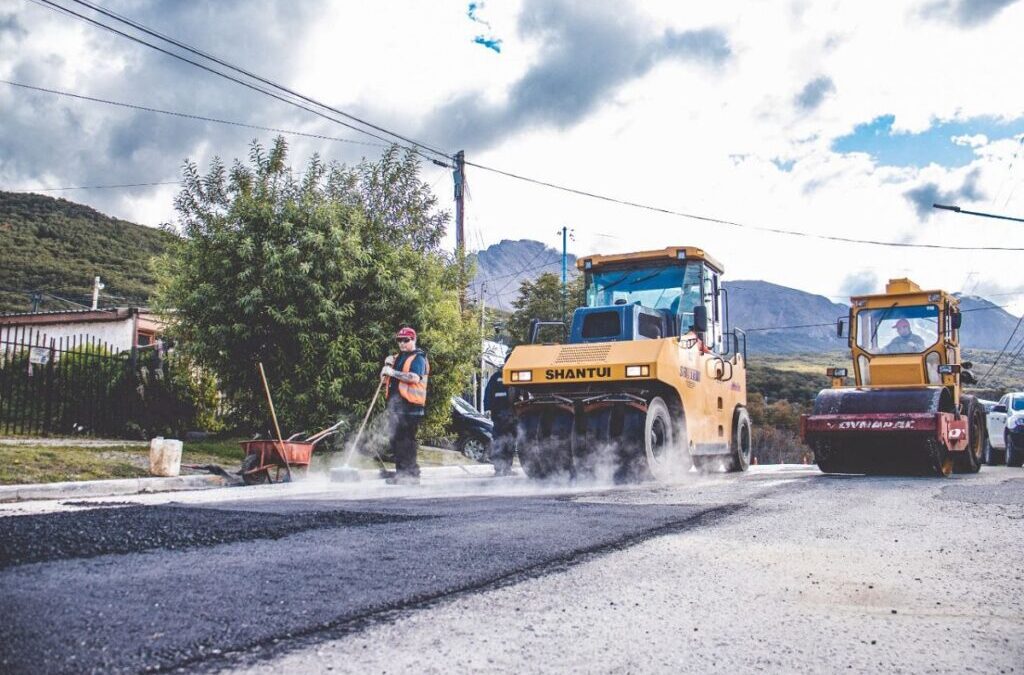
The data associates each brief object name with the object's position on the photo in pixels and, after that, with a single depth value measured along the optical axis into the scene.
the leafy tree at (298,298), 12.92
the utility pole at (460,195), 21.64
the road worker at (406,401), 10.31
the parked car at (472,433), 18.28
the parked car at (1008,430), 17.19
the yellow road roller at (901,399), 11.58
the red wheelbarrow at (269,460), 10.37
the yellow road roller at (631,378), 9.75
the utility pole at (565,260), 45.44
